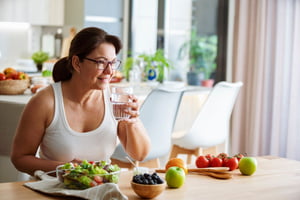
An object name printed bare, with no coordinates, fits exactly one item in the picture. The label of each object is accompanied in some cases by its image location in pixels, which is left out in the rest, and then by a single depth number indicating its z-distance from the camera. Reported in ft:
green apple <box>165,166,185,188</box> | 6.22
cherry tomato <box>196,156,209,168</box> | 7.29
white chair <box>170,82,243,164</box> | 12.88
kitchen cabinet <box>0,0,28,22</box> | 20.90
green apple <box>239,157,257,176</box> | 7.09
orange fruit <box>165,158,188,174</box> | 6.98
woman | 7.41
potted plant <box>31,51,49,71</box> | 21.48
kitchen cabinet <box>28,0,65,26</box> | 21.98
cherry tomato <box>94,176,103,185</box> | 5.84
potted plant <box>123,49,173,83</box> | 15.47
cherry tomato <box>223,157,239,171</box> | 7.26
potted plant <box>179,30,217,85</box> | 17.92
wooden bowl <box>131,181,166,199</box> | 5.71
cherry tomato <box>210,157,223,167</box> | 7.27
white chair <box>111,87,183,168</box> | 11.26
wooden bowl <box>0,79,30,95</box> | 11.88
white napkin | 5.56
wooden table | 5.94
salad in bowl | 5.80
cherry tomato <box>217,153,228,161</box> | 7.45
